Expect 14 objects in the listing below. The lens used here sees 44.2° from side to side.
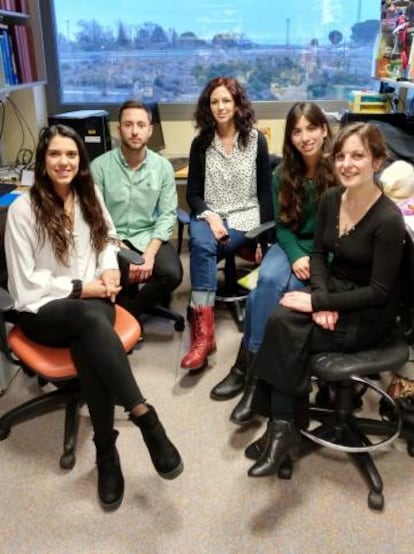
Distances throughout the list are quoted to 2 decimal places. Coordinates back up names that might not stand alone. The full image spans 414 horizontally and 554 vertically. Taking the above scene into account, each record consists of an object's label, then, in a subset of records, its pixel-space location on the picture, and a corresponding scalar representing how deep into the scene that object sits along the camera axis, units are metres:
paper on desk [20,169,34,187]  2.81
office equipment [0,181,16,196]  2.61
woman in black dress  1.63
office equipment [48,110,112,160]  3.24
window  3.63
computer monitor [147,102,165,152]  3.51
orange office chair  1.70
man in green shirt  2.43
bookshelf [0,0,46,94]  2.99
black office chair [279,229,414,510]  1.56
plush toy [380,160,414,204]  2.17
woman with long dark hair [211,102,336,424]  2.03
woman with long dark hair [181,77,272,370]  2.43
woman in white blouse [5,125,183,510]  1.65
